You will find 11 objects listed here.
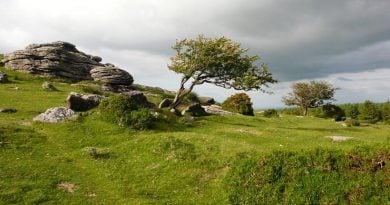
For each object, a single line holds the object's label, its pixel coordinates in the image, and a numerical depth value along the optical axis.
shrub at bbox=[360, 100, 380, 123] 137.00
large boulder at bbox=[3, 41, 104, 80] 80.94
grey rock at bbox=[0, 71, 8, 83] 66.10
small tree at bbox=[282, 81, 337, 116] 116.75
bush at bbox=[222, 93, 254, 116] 76.69
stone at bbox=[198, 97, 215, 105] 96.53
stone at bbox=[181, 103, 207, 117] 57.59
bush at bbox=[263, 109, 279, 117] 83.38
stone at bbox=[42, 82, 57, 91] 64.75
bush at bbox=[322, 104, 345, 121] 106.44
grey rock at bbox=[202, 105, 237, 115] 67.55
